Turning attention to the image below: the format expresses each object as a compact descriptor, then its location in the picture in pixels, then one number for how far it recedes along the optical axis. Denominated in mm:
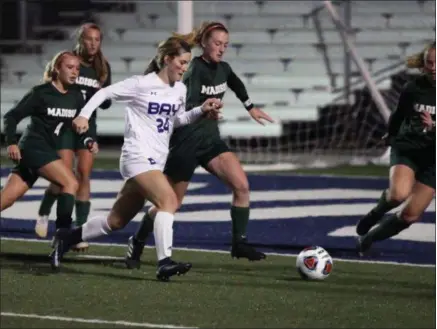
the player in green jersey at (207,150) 18859
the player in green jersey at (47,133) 19531
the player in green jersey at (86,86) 20953
